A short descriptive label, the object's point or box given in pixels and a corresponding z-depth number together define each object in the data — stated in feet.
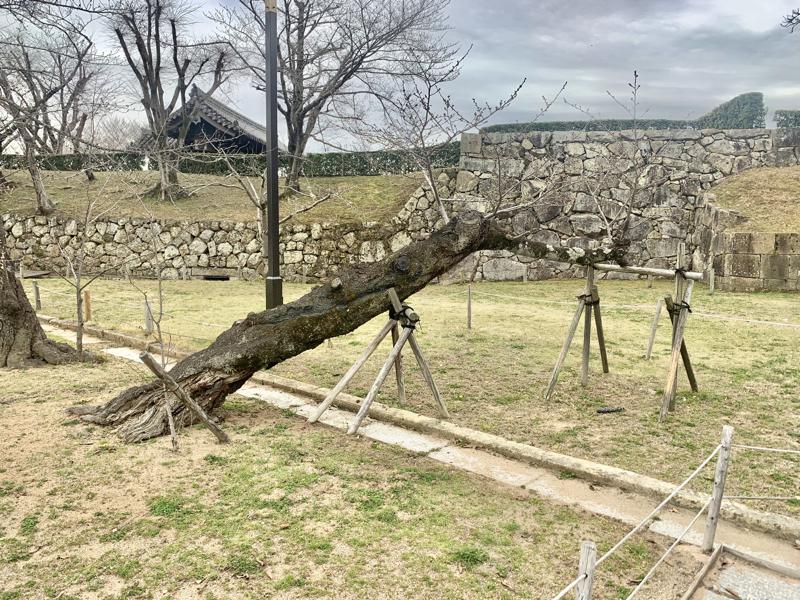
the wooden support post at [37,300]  40.63
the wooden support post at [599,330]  21.57
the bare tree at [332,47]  55.06
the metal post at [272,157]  25.76
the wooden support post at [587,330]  21.11
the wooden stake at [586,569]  6.44
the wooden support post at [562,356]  20.42
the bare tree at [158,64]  65.16
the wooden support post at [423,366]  17.69
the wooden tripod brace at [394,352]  17.61
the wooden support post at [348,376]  17.79
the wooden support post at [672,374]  18.30
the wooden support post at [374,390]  16.99
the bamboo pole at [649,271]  19.03
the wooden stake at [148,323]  32.17
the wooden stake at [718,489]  10.77
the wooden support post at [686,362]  19.63
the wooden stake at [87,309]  35.21
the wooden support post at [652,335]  26.26
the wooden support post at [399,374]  18.95
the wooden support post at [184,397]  13.16
